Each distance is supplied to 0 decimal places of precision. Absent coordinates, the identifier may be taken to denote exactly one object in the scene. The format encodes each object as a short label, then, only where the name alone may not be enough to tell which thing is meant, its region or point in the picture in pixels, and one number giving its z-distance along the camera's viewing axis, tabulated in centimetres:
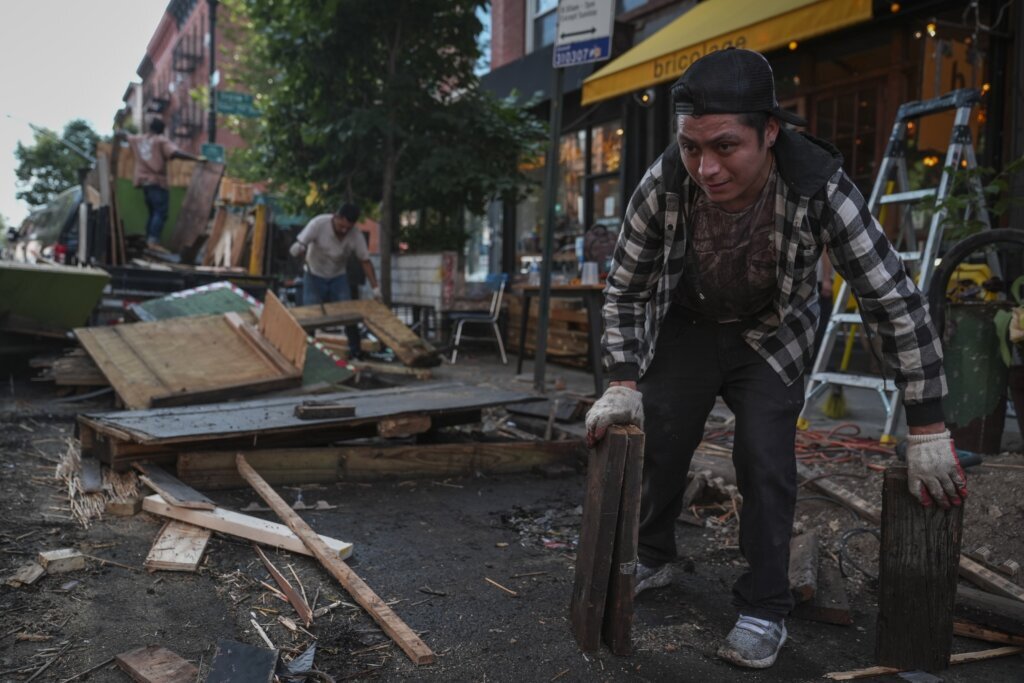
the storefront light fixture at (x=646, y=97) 1104
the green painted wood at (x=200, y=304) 785
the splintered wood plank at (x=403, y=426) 469
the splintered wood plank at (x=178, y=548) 317
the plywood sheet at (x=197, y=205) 1173
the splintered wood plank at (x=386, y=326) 836
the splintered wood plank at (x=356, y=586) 252
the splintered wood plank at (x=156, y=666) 224
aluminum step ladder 494
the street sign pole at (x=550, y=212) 714
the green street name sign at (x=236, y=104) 1611
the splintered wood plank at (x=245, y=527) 336
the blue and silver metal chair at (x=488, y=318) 1022
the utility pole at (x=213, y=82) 1744
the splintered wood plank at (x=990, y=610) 276
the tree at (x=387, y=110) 1079
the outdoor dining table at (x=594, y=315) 668
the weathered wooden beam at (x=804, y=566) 295
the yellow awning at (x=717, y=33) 623
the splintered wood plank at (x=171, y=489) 363
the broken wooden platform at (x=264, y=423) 417
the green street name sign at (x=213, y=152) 1816
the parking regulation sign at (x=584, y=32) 653
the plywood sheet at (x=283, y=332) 643
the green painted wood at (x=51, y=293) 721
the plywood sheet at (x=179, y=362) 570
